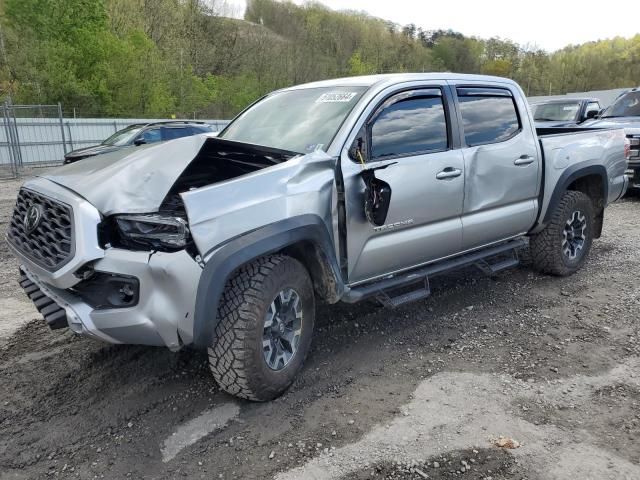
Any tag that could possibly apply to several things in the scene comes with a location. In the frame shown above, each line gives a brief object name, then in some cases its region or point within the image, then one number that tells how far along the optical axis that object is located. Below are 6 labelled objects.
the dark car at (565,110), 12.78
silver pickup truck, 2.66
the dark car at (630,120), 9.52
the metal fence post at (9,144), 15.77
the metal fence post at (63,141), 18.70
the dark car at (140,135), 12.53
